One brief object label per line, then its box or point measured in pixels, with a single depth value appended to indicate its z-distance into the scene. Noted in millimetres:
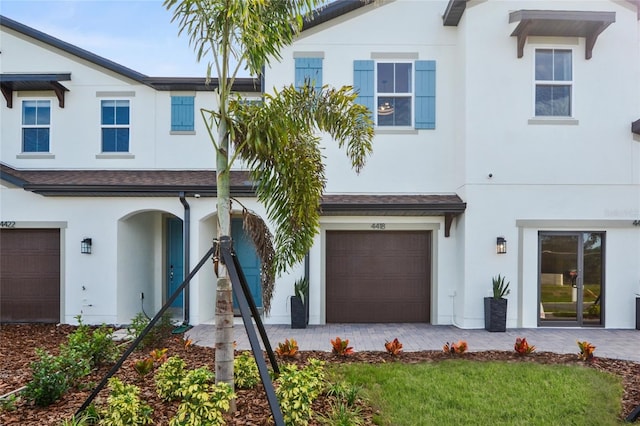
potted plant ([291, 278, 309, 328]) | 8555
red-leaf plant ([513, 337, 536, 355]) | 6363
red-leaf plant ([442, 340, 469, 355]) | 6324
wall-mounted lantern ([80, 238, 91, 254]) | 8867
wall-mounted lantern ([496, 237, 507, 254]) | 8547
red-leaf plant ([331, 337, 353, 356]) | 6184
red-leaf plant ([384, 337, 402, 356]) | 6277
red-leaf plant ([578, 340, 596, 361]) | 6195
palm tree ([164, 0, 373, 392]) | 4023
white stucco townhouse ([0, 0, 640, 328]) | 8703
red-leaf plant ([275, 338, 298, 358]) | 5941
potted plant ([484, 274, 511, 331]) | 8250
